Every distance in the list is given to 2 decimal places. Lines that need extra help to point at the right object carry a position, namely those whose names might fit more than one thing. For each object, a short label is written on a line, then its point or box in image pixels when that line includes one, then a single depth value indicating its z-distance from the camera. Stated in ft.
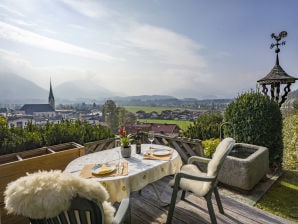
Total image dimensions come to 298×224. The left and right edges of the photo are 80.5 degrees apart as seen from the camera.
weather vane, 14.41
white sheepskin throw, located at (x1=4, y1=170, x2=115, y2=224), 3.02
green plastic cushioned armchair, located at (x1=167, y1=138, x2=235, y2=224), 6.50
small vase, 7.90
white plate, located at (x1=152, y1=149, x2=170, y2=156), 7.98
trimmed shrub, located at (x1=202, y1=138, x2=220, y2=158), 12.71
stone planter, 9.58
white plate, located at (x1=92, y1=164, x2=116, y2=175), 6.19
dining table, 5.84
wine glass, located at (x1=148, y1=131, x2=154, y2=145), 9.00
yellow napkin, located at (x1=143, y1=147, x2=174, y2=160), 7.60
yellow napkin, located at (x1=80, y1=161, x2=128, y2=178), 6.06
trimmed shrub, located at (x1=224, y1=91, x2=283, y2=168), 12.70
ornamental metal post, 14.64
